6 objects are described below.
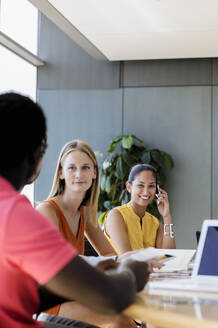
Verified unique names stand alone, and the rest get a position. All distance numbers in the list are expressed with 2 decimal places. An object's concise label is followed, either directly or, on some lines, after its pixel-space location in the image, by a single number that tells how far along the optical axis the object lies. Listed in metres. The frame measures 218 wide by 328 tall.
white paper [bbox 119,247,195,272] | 1.99
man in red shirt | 1.40
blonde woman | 2.93
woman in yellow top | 3.52
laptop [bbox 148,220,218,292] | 2.28
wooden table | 1.49
